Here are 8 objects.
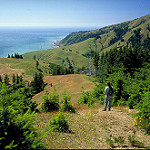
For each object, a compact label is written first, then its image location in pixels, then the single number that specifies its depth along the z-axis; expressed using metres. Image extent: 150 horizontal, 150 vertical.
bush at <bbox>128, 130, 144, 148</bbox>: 6.41
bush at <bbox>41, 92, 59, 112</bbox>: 12.70
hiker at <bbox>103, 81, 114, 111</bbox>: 11.71
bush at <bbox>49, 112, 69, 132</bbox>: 8.29
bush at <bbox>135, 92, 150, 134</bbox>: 8.03
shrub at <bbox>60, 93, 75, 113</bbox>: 12.53
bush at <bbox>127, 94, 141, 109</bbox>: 12.82
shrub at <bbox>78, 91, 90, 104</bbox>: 18.20
